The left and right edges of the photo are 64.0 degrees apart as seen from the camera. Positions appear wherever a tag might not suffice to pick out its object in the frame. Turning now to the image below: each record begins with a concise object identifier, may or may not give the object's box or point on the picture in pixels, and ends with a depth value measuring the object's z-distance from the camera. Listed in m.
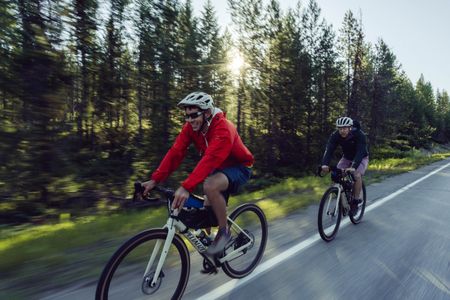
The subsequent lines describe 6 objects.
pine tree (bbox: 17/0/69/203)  7.32
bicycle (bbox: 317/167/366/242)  6.01
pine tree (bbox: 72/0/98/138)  8.55
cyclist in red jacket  3.58
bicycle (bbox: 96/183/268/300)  3.15
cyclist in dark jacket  6.68
